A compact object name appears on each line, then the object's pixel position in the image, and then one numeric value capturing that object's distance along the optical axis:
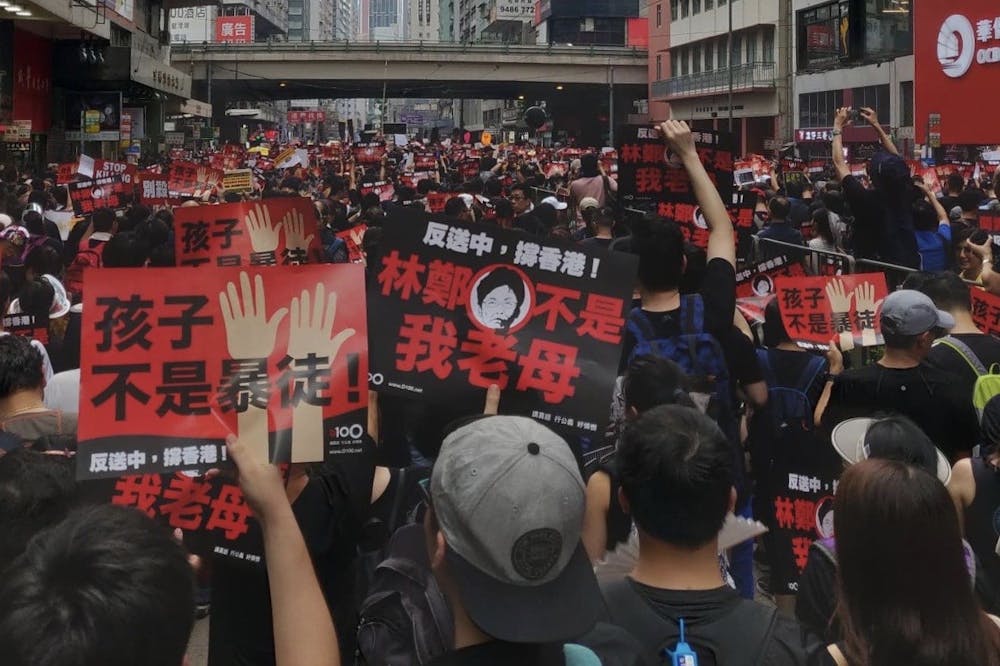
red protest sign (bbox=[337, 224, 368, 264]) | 9.15
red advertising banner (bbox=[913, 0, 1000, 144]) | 16.81
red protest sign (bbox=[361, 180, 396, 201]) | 14.45
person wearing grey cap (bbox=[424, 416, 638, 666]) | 2.02
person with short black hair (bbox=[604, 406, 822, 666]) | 2.30
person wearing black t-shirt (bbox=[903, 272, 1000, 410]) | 4.79
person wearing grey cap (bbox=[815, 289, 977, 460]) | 4.41
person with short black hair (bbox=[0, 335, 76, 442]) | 4.03
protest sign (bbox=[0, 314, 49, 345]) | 5.96
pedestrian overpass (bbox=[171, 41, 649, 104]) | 61.41
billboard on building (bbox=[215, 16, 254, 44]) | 104.62
